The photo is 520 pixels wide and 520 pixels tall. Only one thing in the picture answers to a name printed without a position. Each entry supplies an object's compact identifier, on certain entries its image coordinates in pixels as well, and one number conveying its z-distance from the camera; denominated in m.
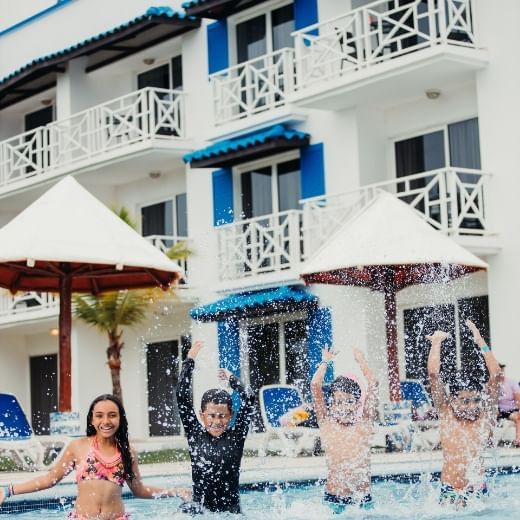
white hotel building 18.17
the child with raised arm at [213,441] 7.13
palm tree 22.02
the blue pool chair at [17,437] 14.55
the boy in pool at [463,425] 7.65
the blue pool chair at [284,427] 15.34
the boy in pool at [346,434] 7.77
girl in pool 6.62
